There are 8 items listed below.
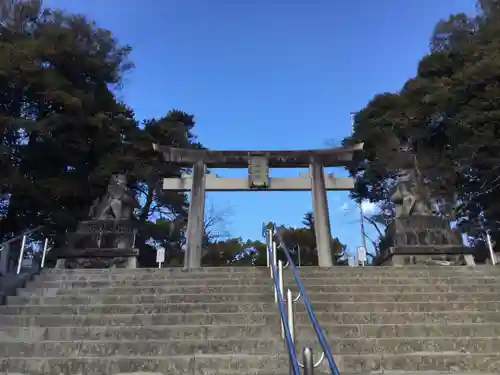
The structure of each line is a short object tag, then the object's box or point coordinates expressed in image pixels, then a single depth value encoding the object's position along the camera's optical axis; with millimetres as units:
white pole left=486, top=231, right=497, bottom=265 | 9311
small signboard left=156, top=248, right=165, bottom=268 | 12952
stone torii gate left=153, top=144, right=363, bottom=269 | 11461
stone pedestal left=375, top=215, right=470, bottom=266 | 9570
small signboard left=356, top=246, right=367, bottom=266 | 13883
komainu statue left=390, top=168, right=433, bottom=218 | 10492
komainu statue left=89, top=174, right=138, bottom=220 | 10406
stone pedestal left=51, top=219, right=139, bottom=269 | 9570
